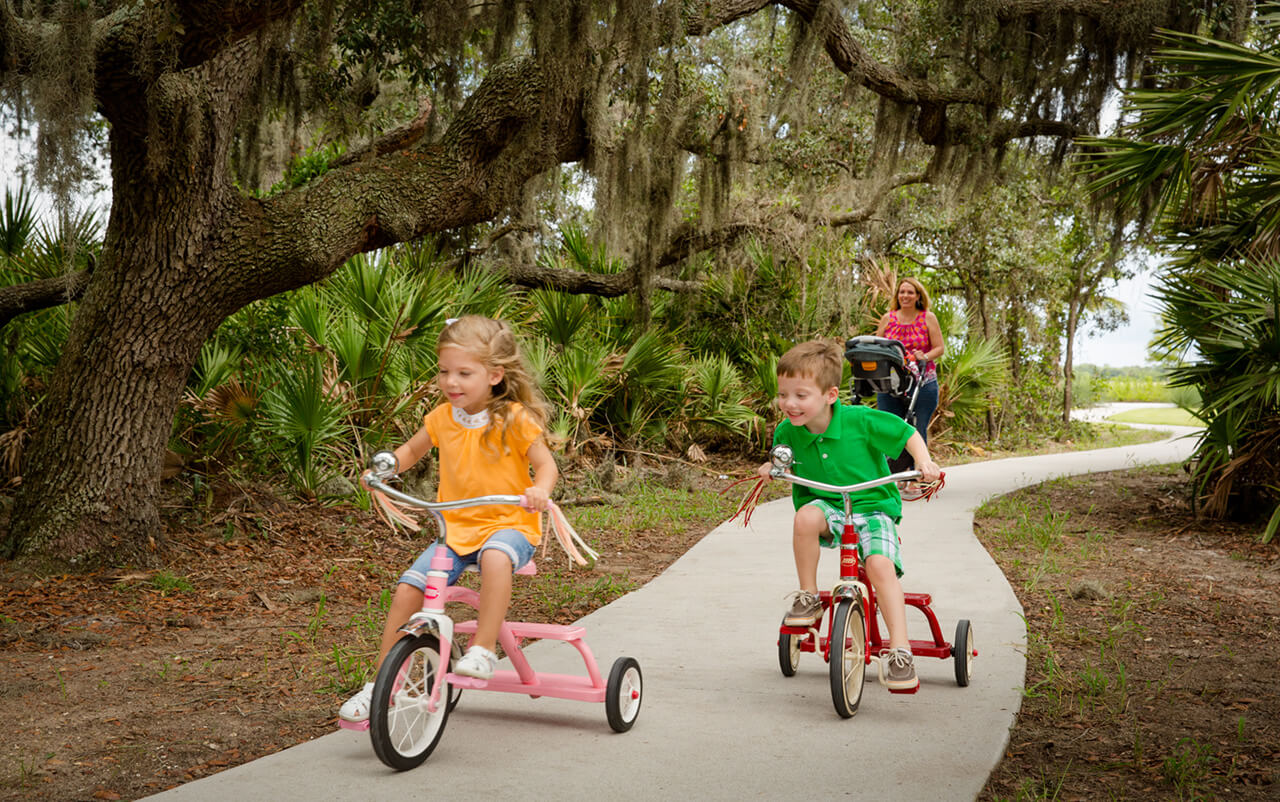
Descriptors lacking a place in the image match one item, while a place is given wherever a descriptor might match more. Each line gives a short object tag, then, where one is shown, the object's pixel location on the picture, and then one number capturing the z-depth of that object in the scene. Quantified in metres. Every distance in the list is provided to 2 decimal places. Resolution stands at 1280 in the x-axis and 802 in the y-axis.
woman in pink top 8.76
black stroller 7.41
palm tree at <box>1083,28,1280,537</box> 8.20
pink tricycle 3.38
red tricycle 3.91
